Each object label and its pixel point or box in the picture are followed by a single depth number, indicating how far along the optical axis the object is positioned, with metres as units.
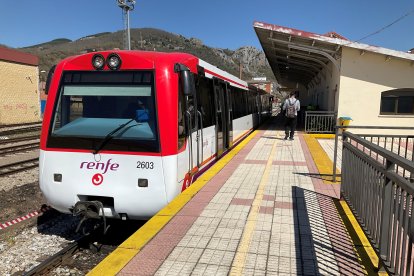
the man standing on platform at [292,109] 13.45
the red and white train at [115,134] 4.88
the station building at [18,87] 26.22
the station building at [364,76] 14.57
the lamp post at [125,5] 29.97
